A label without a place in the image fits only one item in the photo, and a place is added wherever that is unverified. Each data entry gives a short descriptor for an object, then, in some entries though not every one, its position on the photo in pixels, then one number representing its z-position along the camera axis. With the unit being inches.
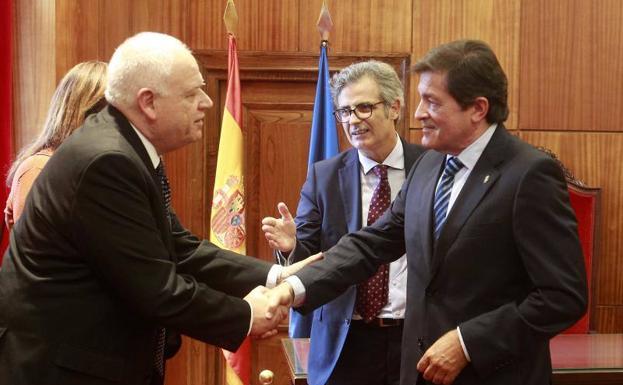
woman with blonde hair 110.0
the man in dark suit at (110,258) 77.8
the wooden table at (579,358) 104.0
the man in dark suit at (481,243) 79.0
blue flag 164.7
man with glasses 111.5
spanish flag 162.6
